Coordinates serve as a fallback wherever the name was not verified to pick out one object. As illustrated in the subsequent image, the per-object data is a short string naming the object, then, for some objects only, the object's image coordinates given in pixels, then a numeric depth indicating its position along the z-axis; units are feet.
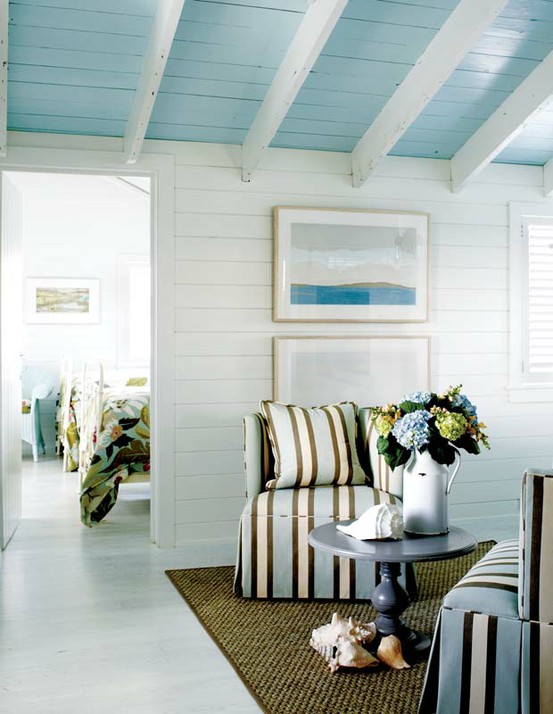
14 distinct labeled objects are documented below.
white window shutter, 17.58
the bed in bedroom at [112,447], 16.65
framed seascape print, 15.71
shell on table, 9.82
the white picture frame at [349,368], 15.71
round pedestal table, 9.39
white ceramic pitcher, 10.18
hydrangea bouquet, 9.92
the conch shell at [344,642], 9.30
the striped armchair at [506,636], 7.19
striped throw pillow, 12.69
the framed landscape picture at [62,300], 26.73
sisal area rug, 8.60
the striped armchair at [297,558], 12.03
